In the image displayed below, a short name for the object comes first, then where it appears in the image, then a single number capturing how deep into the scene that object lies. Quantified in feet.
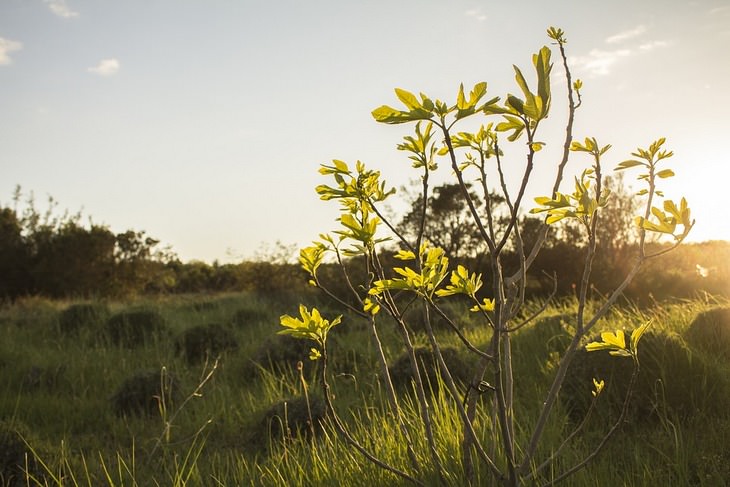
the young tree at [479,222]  4.28
